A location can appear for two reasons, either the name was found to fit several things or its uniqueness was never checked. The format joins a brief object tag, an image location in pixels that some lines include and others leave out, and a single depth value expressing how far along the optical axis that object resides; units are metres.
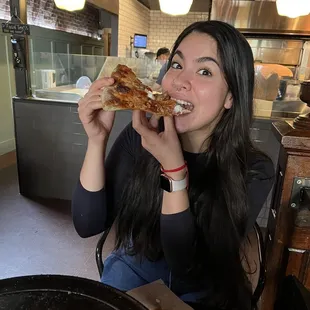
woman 1.00
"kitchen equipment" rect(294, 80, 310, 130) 1.02
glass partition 3.09
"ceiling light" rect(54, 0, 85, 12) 3.46
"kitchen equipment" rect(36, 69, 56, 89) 3.09
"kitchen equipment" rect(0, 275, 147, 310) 0.66
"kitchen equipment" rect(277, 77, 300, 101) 2.83
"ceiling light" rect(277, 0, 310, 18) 3.24
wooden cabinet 0.99
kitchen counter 3.02
